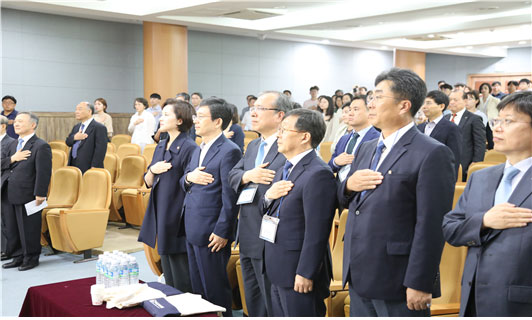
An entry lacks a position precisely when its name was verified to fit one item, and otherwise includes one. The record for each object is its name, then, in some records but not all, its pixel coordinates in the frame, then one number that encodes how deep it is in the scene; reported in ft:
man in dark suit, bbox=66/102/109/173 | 22.11
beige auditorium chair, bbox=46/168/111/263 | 17.97
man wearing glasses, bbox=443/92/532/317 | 6.30
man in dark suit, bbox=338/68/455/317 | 7.07
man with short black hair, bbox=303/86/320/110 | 44.75
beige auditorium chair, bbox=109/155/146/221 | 22.95
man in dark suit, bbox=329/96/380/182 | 13.41
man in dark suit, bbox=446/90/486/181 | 19.89
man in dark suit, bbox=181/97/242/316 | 11.00
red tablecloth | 8.32
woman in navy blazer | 12.16
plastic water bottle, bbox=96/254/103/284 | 9.32
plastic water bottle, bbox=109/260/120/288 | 9.06
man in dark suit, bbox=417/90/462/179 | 16.43
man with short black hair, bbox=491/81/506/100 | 40.10
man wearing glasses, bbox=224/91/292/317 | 9.66
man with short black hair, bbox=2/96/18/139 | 33.12
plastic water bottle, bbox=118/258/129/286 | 9.13
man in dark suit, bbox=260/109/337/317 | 8.46
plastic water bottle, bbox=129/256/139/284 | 9.25
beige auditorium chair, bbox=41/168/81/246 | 19.42
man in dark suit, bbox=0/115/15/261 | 18.26
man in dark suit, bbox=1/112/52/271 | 17.44
